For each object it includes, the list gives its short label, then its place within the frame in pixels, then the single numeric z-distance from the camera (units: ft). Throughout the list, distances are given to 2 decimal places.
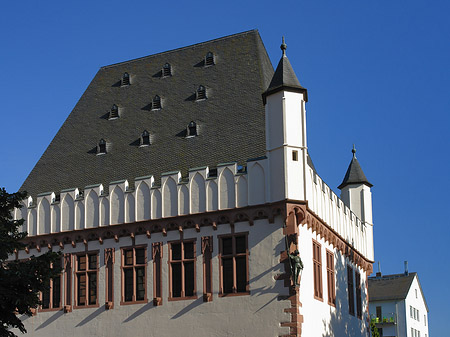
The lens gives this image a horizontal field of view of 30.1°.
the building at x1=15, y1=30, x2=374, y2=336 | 97.86
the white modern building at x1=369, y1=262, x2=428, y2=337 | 258.37
